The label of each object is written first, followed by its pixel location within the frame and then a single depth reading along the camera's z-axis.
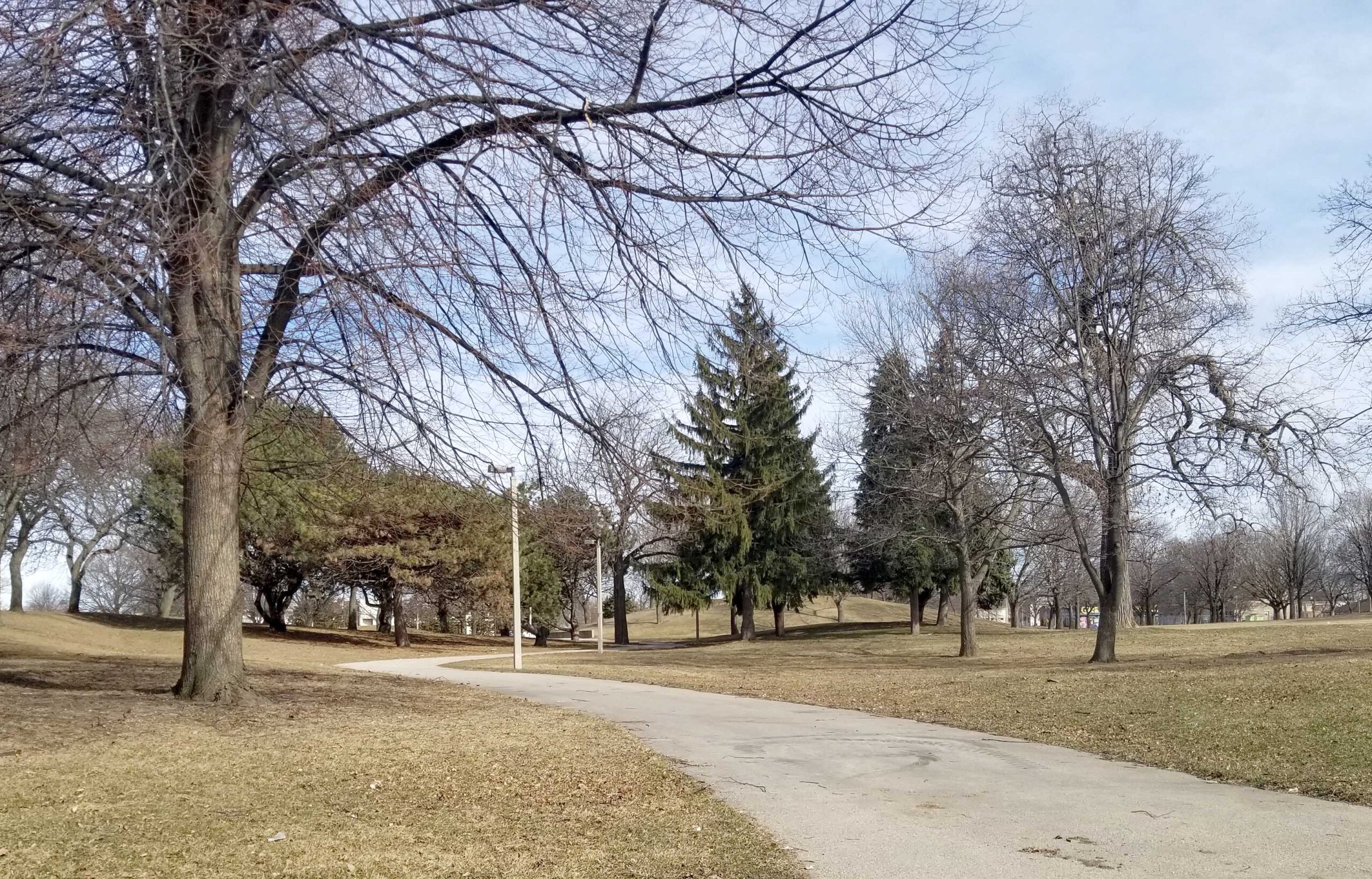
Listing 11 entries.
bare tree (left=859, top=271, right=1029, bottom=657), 23.95
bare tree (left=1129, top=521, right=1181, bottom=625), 36.81
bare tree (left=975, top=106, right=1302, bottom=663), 22.44
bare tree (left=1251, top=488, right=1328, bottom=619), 67.62
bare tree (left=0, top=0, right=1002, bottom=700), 6.62
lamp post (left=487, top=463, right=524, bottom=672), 27.55
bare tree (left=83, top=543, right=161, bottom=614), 80.00
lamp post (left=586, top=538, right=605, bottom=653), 40.81
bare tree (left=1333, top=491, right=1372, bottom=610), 72.00
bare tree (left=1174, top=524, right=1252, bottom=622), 65.06
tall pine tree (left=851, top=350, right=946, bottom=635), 26.69
